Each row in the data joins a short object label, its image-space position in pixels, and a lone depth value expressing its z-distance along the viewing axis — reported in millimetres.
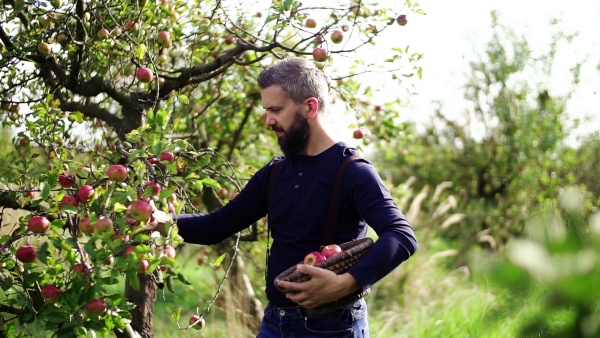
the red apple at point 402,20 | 3328
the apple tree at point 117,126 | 2115
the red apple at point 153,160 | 2404
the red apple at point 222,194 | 3676
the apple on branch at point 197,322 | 2834
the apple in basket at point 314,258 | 2029
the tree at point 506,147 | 8641
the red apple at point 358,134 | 3884
